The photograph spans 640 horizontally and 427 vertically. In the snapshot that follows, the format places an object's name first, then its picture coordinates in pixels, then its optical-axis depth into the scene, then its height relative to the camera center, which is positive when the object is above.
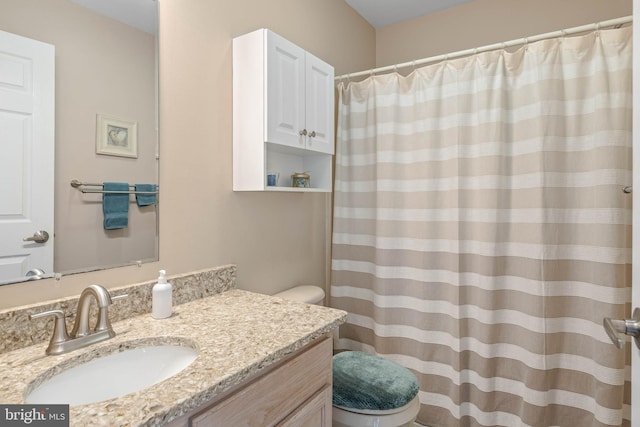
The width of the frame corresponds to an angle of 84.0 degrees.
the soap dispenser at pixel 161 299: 1.16 -0.31
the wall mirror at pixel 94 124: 0.98 +0.25
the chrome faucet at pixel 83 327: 0.92 -0.34
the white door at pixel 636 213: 0.79 +0.00
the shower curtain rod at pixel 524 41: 1.51 +0.80
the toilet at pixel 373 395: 1.36 -0.73
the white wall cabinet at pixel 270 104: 1.47 +0.45
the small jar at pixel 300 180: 1.78 +0.13
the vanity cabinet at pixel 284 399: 0.81 -0.50
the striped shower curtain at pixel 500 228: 1.53 -0.10
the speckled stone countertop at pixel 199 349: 0.67 -0.38
